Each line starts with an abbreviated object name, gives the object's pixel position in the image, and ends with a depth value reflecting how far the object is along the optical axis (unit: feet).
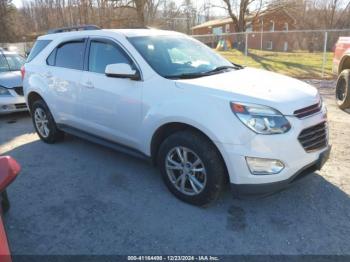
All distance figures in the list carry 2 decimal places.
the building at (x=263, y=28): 82.82
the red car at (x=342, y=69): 22.90
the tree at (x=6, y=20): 130.41
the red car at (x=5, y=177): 5.90
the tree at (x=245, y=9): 100.48
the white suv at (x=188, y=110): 9.83
